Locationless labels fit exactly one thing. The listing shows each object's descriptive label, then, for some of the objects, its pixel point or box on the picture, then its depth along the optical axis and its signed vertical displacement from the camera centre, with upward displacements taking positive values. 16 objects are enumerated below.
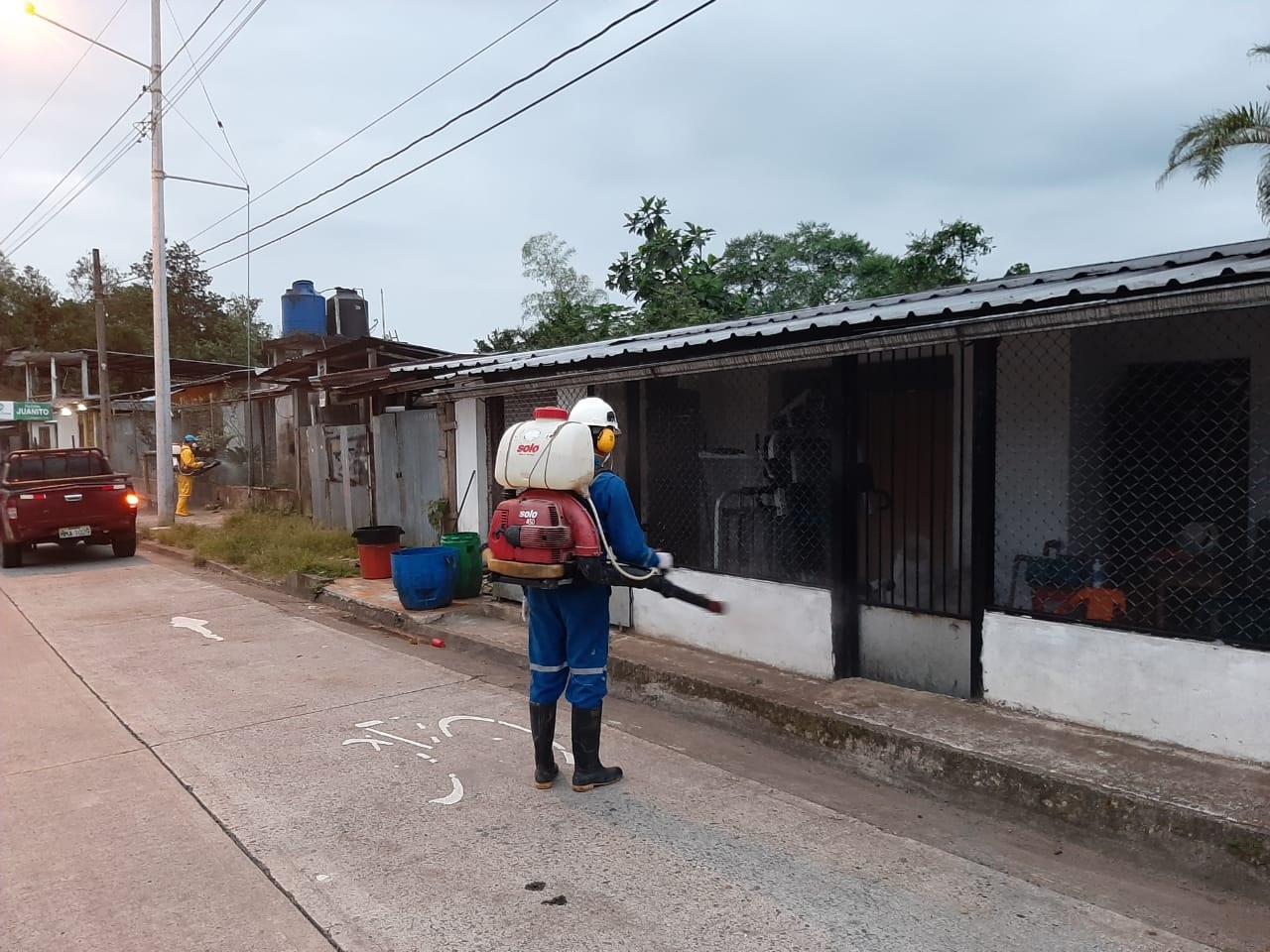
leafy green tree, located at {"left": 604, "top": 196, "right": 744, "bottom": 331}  18.75 +3.82
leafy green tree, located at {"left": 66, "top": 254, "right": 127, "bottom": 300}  52.50 +10.93
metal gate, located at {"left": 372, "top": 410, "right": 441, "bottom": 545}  11.47 -0.32
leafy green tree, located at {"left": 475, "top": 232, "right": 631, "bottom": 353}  20.41 +3.22
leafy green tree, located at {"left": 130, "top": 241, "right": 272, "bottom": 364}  47.31 +8.64
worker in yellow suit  18.39 -0.44
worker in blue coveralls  4.36 -1.01
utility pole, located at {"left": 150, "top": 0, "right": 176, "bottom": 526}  16.16 +3.16
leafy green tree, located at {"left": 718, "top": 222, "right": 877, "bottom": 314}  23.11 +4.71
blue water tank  26.64 +4.25
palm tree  10.94 +3.74
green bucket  8.97 -1.19
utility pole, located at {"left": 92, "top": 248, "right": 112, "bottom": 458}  19.80 +2.09
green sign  28.67 +1.43
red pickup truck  12.98 -0.75
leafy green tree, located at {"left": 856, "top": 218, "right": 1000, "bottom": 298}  20.17 +4.20
